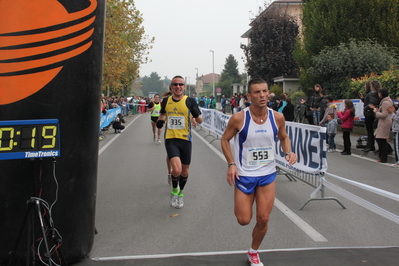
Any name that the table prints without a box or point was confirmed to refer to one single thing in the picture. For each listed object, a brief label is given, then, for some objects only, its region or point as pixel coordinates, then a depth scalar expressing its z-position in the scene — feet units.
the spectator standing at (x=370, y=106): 38.88
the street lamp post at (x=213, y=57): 240.12
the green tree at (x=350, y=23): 82.07
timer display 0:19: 11.36
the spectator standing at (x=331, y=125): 42.87
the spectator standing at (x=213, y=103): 144.64
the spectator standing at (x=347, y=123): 41.04
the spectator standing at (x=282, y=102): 48.23
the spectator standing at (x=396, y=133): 33.09
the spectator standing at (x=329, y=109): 43.02
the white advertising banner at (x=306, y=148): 21.89
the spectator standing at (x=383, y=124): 35.14
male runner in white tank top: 13.34
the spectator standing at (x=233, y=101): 120.22
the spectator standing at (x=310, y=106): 52.60
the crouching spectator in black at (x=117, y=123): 68.13
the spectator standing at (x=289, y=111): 47.44
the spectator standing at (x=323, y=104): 48.88
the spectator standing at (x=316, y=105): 50.95
